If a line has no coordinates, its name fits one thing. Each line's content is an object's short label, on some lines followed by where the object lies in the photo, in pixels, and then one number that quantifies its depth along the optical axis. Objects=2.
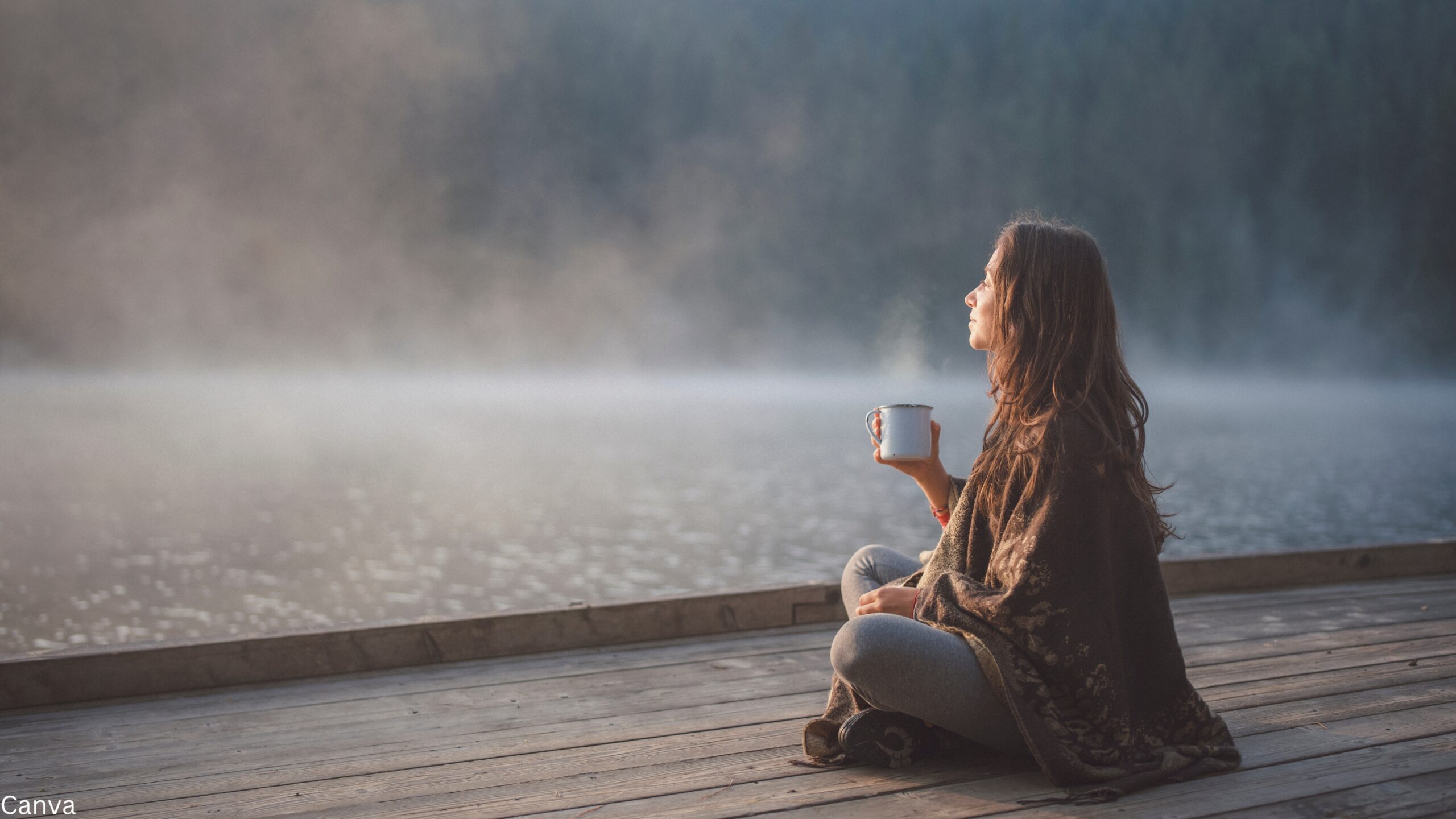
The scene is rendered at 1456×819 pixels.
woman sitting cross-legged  1.44
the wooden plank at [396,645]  2.10
